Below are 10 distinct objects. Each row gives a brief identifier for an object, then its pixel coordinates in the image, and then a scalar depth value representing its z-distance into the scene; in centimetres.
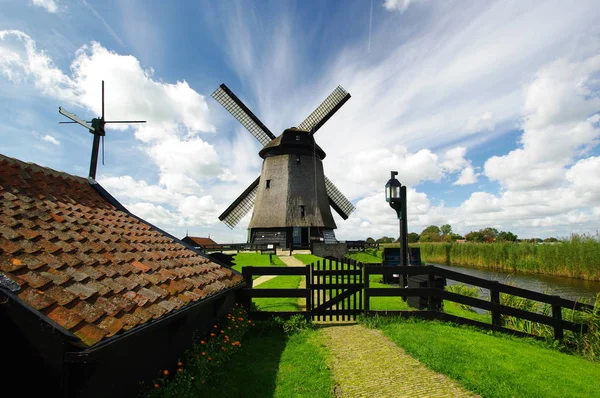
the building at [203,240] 3832
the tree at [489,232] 7329
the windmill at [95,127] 697
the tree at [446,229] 9079
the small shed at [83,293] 240
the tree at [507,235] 6811
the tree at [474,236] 7169
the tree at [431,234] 7472
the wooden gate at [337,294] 730
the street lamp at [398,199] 880
